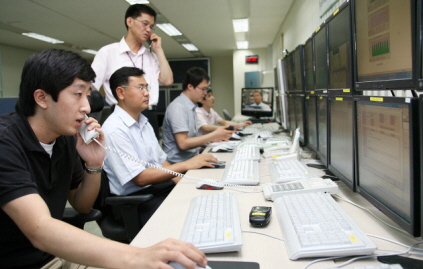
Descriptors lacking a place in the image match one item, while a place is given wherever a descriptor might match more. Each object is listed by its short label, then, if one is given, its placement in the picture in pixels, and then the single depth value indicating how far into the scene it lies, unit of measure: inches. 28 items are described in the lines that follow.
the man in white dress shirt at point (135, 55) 96.0
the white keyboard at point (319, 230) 30.8
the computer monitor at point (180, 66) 436.8
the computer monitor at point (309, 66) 77.0
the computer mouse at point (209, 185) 56.1
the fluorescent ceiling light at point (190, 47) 340.3
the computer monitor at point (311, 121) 74.0
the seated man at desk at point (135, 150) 66.7
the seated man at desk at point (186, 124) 103.7
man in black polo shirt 29.1
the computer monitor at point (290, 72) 102.3
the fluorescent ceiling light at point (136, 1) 183.5
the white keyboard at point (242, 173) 58.1
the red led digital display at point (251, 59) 357.4
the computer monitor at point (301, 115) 86.0
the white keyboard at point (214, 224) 32.7
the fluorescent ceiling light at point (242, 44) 328.6
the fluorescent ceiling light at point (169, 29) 244.7
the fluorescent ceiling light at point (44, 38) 274.6
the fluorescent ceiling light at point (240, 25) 238.6
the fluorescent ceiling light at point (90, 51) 355.0
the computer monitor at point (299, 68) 88.4
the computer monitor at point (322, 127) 62.2
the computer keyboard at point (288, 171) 56.6
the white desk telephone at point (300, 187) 48.2
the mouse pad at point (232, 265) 30.2
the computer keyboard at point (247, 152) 78.6
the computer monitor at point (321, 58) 62.0
